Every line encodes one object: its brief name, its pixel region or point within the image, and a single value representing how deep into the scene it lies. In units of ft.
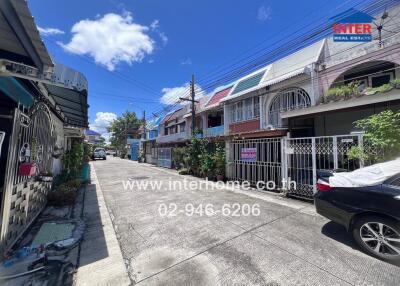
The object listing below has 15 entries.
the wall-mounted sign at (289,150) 23.63
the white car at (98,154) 103.97
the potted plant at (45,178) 15.06
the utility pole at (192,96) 51.81
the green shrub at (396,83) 20.44
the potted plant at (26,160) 11.53
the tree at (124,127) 151.53
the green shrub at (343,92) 24.82
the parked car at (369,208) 9.84
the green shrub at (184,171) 48.15
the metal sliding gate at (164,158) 68.13
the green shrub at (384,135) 15.47
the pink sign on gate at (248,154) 29.84
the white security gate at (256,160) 26.91
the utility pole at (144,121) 103.85
